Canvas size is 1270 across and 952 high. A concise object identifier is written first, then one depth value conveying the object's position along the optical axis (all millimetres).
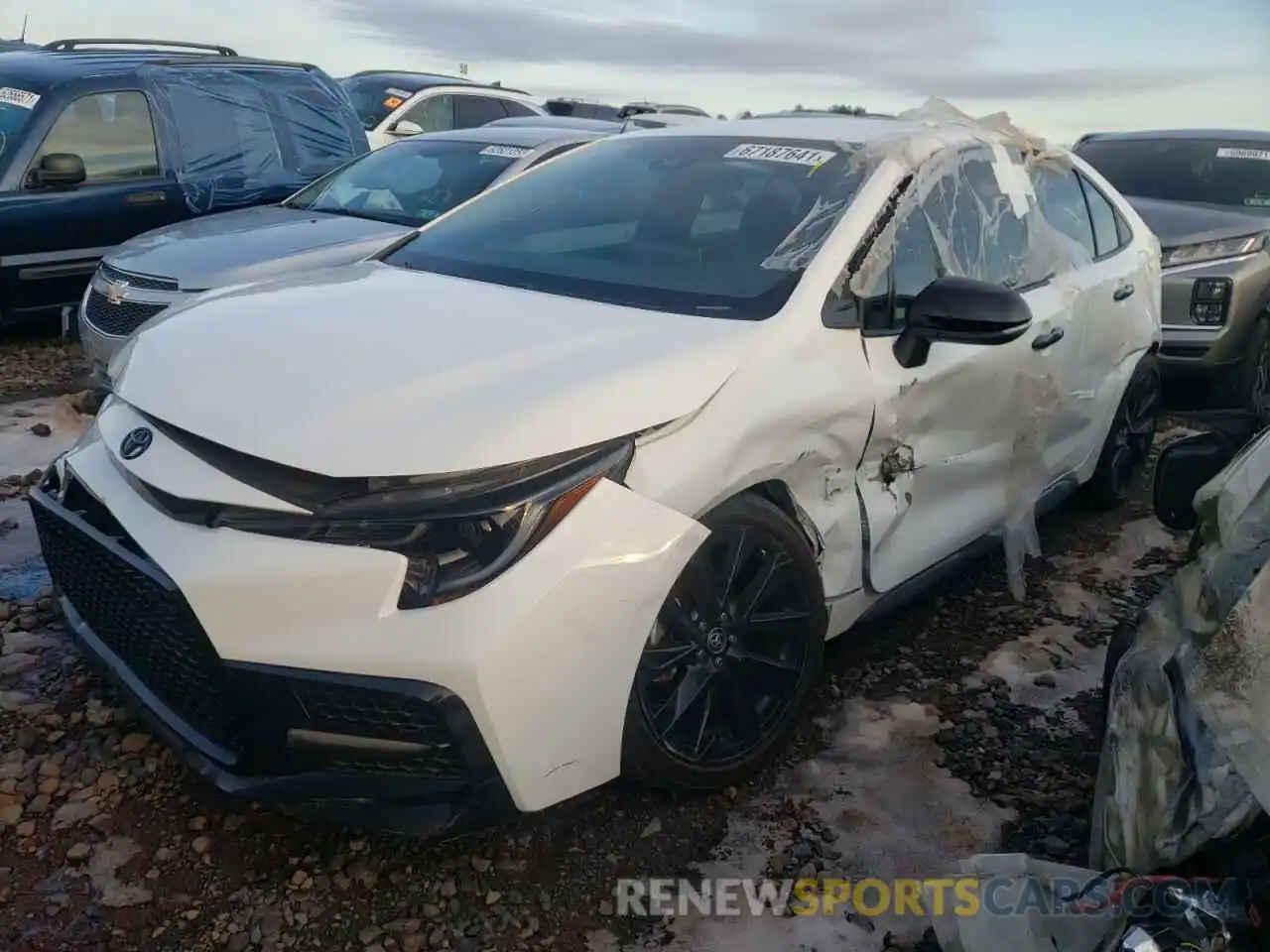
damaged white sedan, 2127
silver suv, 6312
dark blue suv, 6355
